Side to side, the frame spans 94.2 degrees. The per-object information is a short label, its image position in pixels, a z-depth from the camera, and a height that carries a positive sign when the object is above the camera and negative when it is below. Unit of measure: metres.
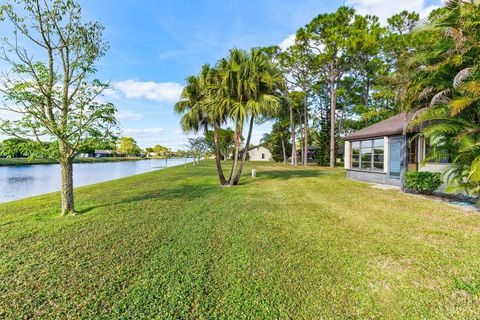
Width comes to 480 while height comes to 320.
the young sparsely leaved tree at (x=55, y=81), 5.05 +1.78
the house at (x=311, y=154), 36.71 +0.12
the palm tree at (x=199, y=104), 9.87 +2.40
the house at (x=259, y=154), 48.84 +0.22
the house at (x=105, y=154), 79.09 +0.52
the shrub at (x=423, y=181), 7.63 -0.93
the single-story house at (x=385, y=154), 9.12 +0.03
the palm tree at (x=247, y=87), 8.81 +2.80
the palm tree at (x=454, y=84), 4.64 +1.64
